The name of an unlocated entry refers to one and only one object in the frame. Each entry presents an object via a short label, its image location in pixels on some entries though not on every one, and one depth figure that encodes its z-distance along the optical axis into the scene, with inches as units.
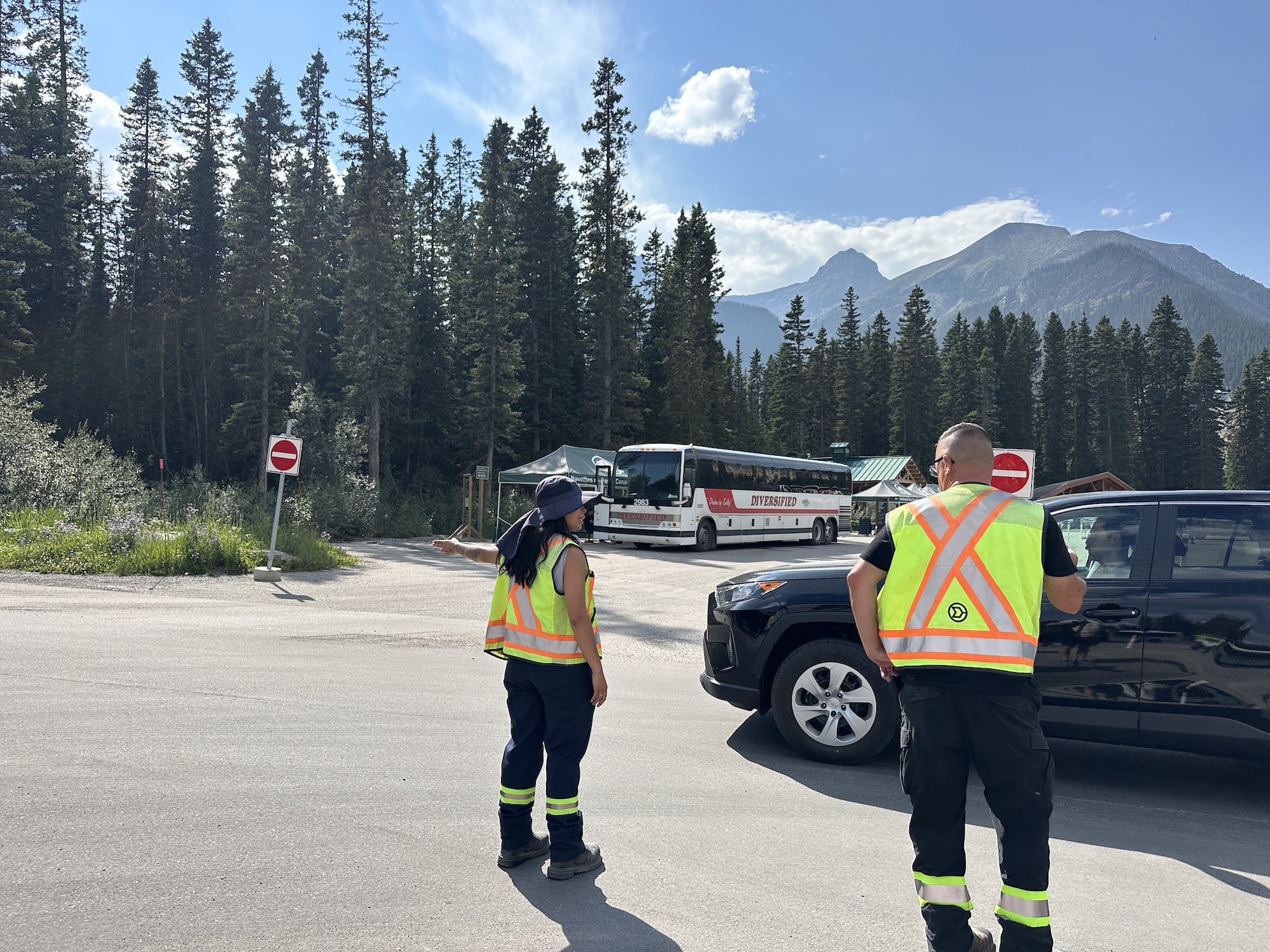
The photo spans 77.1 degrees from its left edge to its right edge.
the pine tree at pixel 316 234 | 1902.1
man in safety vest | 102.9
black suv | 173.5
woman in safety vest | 137.1
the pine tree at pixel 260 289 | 1476.4
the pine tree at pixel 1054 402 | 3814.0
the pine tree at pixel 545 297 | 2033.8
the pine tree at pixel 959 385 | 3521.2
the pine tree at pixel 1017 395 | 3754.9
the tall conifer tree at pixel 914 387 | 3496.6
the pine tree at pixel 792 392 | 3425.2
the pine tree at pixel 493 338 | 1569.9
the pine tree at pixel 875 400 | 3624.5
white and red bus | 1005.8
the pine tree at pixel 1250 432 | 3629.4
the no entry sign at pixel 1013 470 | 311.0
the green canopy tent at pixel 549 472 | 1200.2
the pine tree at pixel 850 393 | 3595.0
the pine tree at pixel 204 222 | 2001.7
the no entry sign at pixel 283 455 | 579.5
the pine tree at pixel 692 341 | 2133.4
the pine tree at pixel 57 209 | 1883.6
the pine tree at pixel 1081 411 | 3789.4
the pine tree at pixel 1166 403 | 3715.6
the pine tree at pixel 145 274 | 2004.2
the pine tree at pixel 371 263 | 1403.8
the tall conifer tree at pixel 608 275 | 1882.4
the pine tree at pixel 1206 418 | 3695.9
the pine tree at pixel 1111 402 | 3700.8
